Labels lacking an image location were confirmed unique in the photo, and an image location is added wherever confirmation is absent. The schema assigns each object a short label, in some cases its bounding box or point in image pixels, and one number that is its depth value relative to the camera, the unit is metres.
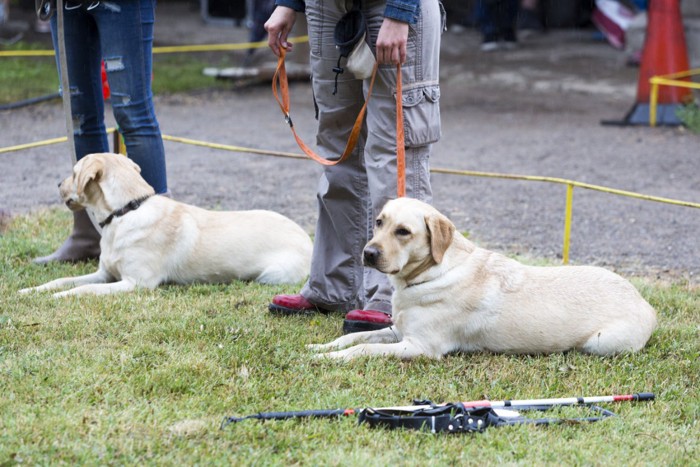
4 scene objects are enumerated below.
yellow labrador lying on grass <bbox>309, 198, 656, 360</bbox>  7.87
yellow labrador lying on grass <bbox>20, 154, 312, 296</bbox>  9.99
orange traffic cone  22.45
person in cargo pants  8.10
